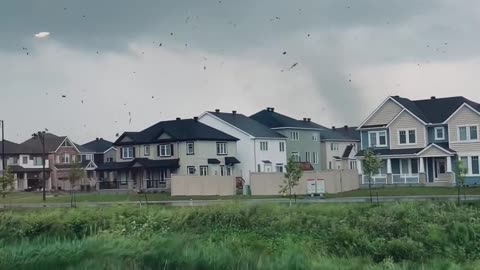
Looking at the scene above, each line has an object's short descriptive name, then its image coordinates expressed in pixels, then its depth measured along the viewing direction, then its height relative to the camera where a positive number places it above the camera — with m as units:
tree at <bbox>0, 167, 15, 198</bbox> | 49.07 +0.75
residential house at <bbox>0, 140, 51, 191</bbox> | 97.31 +3.84
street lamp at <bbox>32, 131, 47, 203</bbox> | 99.49 +8.75
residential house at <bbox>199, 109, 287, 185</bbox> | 79.19 +5.03
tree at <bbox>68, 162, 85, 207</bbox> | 79.43 +1.91
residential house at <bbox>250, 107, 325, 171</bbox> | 88.25 +6.67
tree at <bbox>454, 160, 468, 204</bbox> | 41.11 +0.34
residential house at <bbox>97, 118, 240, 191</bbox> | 73.25 +3.54
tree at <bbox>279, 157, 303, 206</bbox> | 44.34 +0.65
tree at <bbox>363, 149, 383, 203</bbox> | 45.16 +1.17
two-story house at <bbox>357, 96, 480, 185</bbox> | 58.88 +3.77
